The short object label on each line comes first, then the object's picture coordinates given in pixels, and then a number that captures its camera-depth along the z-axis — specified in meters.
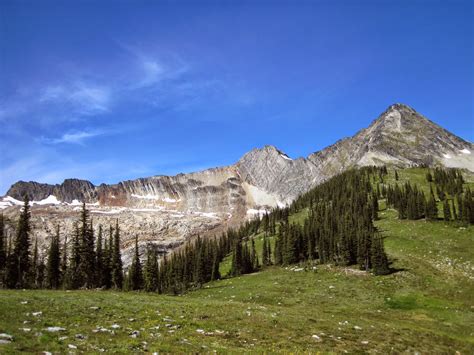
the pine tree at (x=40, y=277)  112.62
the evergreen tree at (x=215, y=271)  98.07
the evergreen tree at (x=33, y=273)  105.66
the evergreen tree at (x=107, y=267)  94.94
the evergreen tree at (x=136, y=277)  99.53
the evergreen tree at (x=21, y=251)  79.56
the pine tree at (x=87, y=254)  81.25
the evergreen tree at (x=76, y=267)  81.88
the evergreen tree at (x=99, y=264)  91.85
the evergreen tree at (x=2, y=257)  85.00
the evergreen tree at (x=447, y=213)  99.69
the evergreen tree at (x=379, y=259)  61.41
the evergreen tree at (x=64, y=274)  101.19
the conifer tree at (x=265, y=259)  104.44
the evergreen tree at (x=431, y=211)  103.00
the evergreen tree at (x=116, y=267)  94.19
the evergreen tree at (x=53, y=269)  98.50
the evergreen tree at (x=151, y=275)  94.19
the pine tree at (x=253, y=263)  100.51
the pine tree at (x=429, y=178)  172.15
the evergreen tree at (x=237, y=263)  94.64
